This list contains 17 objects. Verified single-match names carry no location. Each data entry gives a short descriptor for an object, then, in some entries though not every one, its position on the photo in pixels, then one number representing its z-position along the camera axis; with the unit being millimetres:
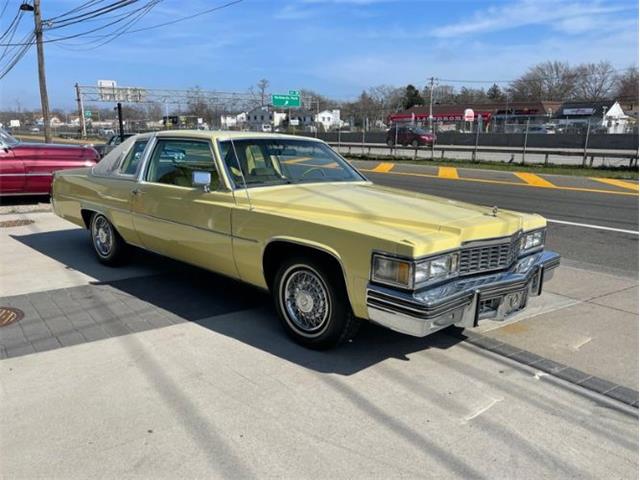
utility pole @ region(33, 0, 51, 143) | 24594
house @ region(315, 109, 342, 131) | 100688
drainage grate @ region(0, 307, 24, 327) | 4574
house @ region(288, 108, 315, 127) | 92538
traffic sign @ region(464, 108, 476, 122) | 40172
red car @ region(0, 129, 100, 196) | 10414
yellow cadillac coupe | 3396
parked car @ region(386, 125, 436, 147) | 36344
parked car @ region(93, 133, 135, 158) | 21719
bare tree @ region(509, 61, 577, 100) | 91562
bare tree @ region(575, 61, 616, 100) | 90250
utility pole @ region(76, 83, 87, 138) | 54250
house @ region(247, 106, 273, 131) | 88225
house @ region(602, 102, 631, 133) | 44859
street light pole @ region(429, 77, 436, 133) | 80994
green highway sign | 44500
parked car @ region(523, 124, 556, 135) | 45088
